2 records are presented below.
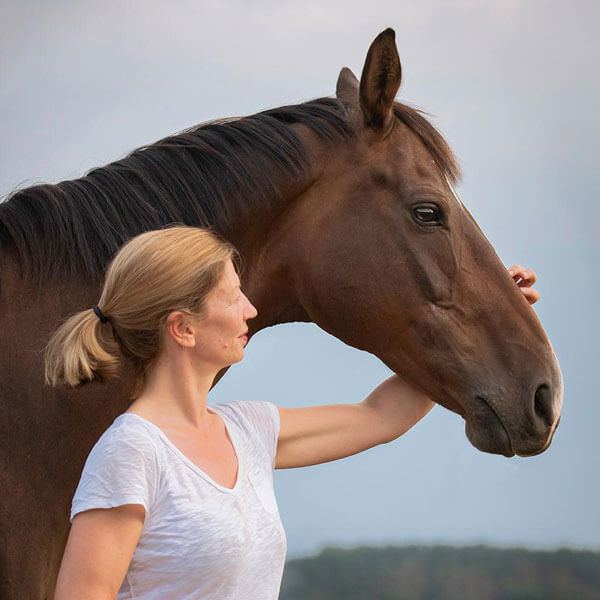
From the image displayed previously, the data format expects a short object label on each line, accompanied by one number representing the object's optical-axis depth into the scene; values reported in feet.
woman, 8.18
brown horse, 9.70
